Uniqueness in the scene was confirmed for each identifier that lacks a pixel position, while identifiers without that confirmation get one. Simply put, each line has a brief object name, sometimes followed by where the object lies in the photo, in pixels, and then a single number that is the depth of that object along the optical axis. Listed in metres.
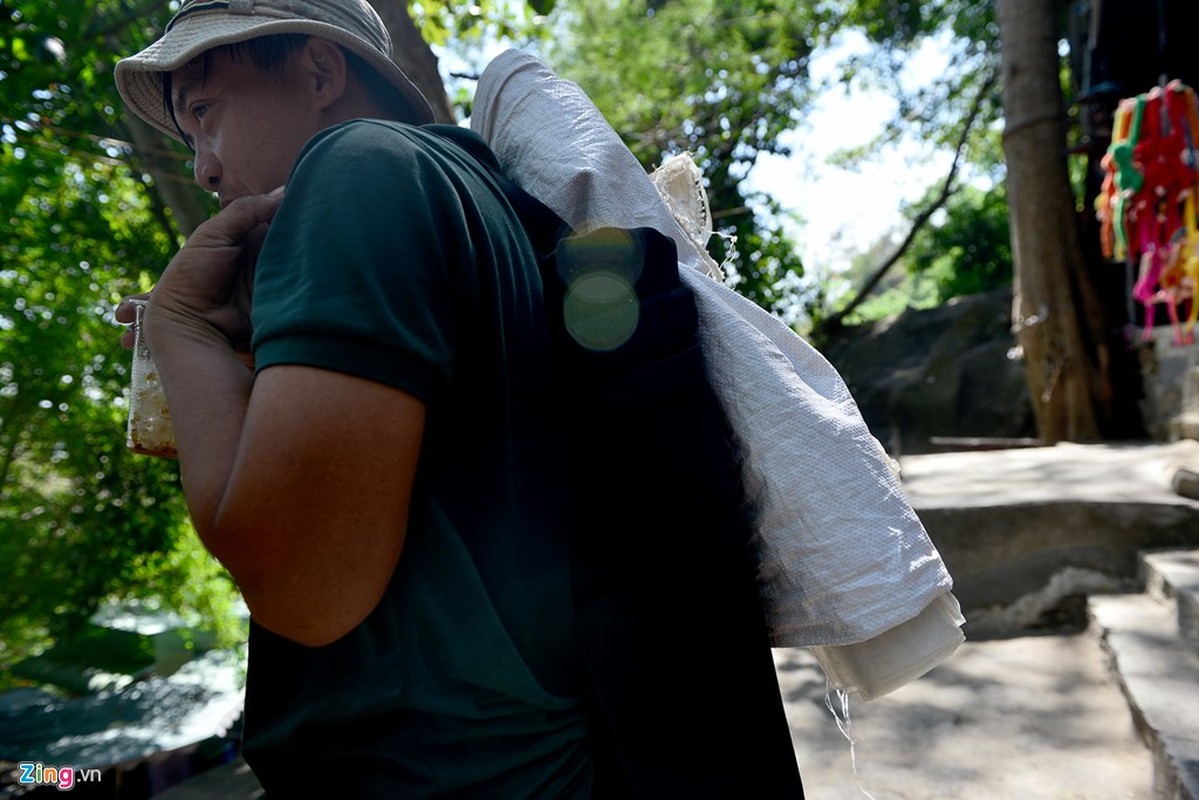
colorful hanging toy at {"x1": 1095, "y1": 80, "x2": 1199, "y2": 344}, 5.26
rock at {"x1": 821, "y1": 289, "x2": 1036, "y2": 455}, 10.30
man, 0.67
